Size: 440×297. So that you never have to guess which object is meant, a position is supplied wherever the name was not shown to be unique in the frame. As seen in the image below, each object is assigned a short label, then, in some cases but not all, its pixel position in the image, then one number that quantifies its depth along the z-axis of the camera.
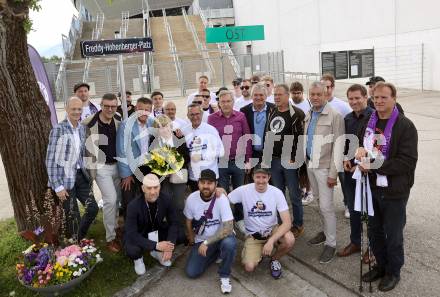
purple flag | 7.31
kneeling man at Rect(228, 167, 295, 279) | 4.97
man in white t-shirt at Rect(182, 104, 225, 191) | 5.83
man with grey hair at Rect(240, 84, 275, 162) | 6.04
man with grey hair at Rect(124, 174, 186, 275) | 4.88
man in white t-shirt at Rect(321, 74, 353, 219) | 5.99
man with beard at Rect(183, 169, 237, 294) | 4.94
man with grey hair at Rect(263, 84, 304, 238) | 5.54
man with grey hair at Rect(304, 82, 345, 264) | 4.96
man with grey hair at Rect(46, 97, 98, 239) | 5.12
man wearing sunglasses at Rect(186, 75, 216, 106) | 9.00
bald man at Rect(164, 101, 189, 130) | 6.49
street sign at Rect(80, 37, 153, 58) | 6.00
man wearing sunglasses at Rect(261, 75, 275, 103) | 8.01
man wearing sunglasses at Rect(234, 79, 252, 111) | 8.26
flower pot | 4.39
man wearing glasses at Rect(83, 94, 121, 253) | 5.48
